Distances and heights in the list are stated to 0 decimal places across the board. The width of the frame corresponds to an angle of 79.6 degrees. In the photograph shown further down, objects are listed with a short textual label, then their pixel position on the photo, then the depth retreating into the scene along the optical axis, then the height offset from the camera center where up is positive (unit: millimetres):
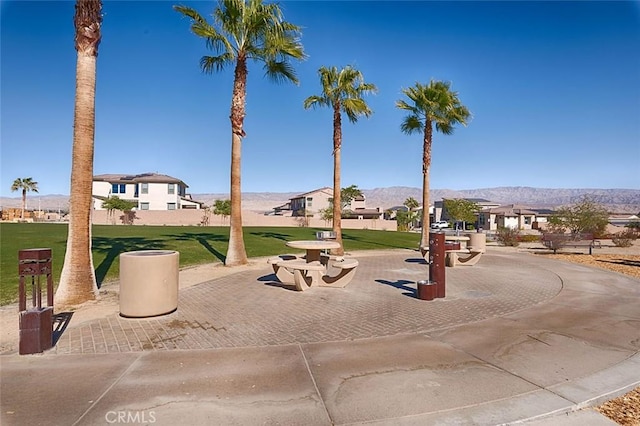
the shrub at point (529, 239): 29703 -1628
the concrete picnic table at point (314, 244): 9445 -736
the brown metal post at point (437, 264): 7902 -993
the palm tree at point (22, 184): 72625 +5262
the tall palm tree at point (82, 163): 7324 +965
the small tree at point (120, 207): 52438 +810
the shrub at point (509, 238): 25531 -1366
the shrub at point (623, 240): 23405 -1336
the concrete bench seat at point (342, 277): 8961 -1483
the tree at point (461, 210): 53125 +1102
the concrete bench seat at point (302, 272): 8473 -1333
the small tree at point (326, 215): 58469 +88
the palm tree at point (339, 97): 17609 +5563
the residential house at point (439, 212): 81288 +1043
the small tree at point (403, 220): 57722 -549
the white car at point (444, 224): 68250 -1293
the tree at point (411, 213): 61850 +601
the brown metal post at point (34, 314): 4652 -1264
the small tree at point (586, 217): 30297 +131
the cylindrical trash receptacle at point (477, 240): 16452 -993
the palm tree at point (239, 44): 12758 +5937
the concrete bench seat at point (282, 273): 9180 -1406
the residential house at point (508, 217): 66375 +101
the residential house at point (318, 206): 74562 +1911
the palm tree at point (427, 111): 20453 +5821
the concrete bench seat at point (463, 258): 13188 -1440
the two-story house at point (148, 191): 63875 +3717
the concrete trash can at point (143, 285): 6266 -1172
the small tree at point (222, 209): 52969 +730
